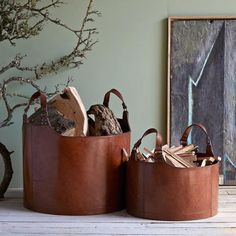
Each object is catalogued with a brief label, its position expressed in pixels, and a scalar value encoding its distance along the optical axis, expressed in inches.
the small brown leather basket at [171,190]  105.7
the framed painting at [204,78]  129.2
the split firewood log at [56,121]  111.1
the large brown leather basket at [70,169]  109.2
